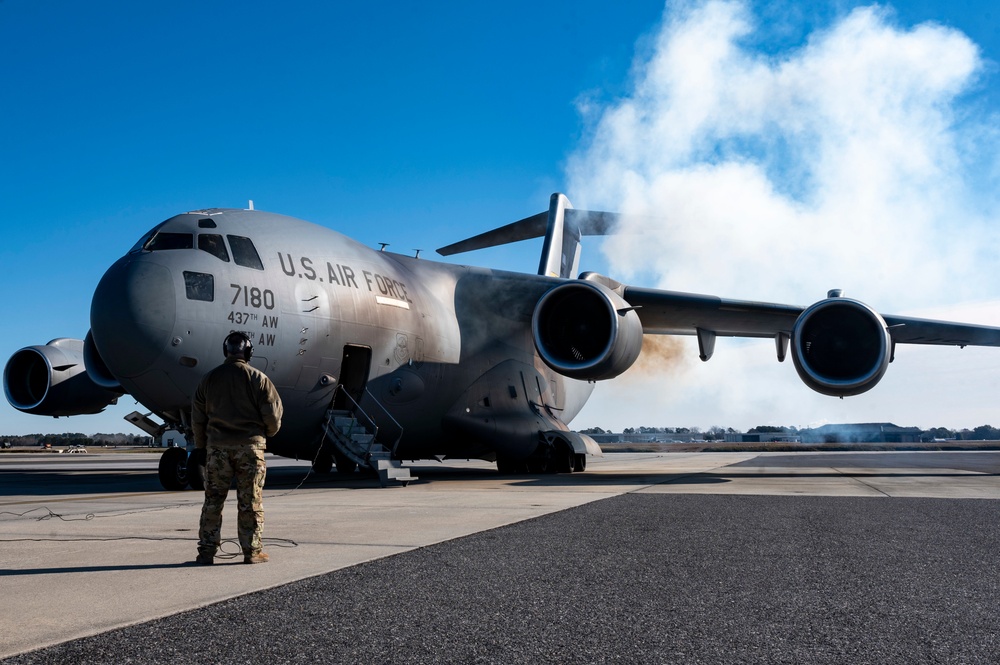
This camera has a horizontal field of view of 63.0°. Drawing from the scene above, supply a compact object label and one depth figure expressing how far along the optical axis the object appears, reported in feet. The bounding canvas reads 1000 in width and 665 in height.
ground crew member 16.58
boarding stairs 41.65
